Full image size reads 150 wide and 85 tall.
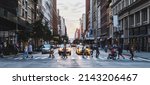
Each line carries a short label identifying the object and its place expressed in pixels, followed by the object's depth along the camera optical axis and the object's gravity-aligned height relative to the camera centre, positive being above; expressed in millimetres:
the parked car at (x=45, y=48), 69994 -1272
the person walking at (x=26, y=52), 45600 -1252
